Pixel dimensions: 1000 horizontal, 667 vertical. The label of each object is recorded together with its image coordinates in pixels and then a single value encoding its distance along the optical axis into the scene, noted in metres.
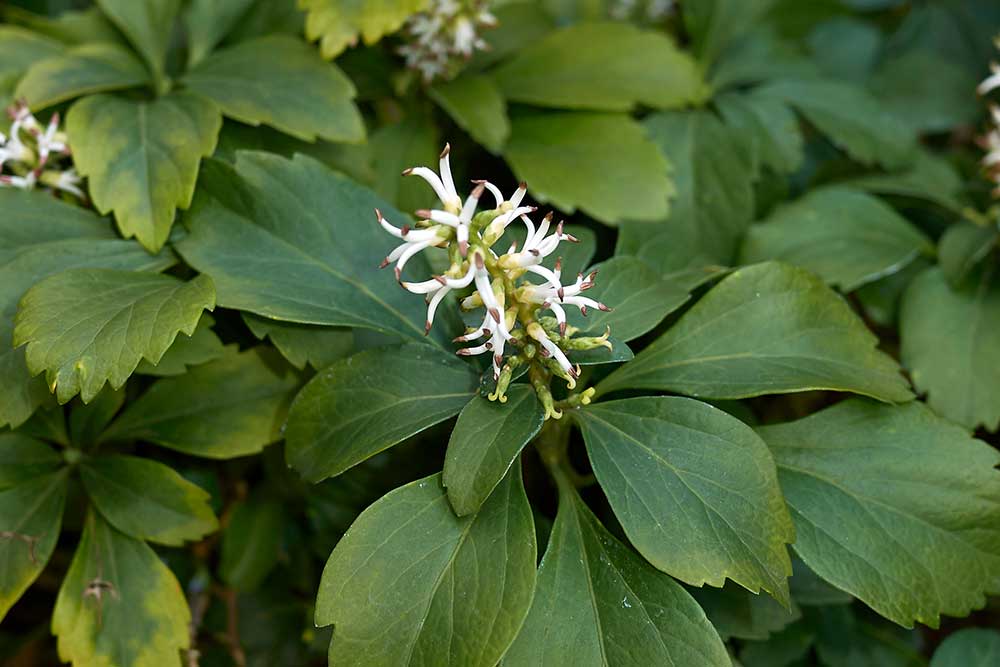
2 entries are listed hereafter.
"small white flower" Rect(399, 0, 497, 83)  0.32
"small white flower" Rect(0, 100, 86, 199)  0.29
